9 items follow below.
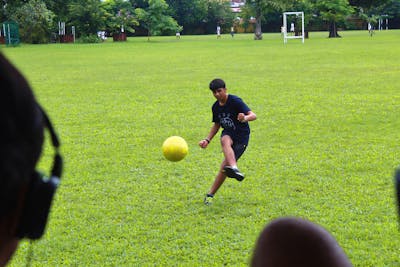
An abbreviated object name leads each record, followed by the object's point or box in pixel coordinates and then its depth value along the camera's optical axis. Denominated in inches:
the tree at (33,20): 1994.1
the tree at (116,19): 2253.9
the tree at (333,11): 2046.0
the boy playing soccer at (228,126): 267.7
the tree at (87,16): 2143.2
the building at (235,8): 3484.7
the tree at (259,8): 2093.6
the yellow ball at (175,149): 287.1
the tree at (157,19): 2551.7
